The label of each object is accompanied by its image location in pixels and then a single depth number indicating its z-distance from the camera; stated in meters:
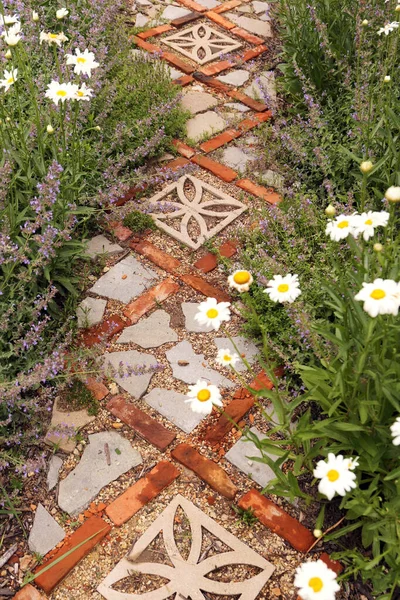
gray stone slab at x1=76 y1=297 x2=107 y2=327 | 3.17
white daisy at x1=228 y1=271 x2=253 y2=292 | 2.04
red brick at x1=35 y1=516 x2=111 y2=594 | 2.30
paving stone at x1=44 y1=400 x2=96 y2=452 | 2.69
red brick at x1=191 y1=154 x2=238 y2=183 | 4.04
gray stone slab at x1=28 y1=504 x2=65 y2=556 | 2.41
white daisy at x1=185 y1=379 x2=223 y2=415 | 2.04
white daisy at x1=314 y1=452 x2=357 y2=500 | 1.79
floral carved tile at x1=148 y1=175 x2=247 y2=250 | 3.66
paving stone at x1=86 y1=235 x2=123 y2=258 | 3.50
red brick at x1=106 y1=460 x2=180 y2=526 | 2.51
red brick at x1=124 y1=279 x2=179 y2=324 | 3.26
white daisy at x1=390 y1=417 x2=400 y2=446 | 1.82
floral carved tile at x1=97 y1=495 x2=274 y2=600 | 2.29
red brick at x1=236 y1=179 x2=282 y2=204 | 3.86
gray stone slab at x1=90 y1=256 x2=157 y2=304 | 3.34
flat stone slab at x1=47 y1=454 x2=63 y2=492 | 2.60
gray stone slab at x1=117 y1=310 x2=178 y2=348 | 3.14
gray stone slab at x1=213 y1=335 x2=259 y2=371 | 3.05
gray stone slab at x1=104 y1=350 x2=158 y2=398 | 2.94
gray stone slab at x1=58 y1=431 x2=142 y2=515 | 2.55
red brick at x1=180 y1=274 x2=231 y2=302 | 3.32
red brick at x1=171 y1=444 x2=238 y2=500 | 2.57
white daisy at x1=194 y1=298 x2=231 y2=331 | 2.06
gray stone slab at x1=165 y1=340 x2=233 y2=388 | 2.98
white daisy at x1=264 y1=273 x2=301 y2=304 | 2.07
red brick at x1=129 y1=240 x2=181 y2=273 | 3.49
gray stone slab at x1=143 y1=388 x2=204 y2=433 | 2.81
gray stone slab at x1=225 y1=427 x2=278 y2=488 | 2.61
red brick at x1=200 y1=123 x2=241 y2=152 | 4.23
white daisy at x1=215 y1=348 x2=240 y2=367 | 2.07
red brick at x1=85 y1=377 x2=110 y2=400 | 2.91
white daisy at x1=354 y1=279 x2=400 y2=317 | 1.74
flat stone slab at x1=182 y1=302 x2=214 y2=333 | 3.21
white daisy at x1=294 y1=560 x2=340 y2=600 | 1.62
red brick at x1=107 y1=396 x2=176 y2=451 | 2.74
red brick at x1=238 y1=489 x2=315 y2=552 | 2.41
